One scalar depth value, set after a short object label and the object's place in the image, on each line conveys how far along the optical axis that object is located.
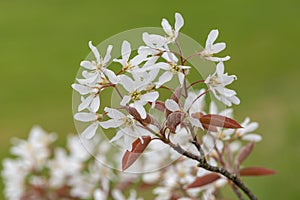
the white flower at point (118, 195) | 1.37
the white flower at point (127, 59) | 1.07
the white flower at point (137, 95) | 1.07
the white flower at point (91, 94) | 1.08
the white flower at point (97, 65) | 1.08
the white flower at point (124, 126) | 1.07
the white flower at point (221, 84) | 1.09
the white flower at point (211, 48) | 1.10
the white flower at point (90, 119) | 1.09
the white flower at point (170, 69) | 1.08
